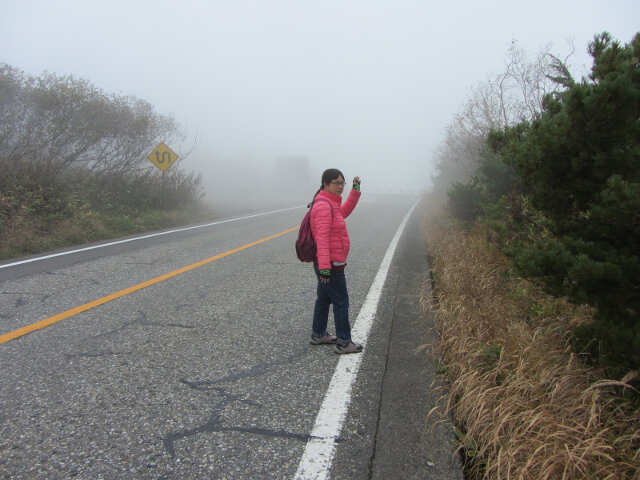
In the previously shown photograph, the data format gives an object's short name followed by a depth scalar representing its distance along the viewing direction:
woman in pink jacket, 3.42
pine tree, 2.29
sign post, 12.91
